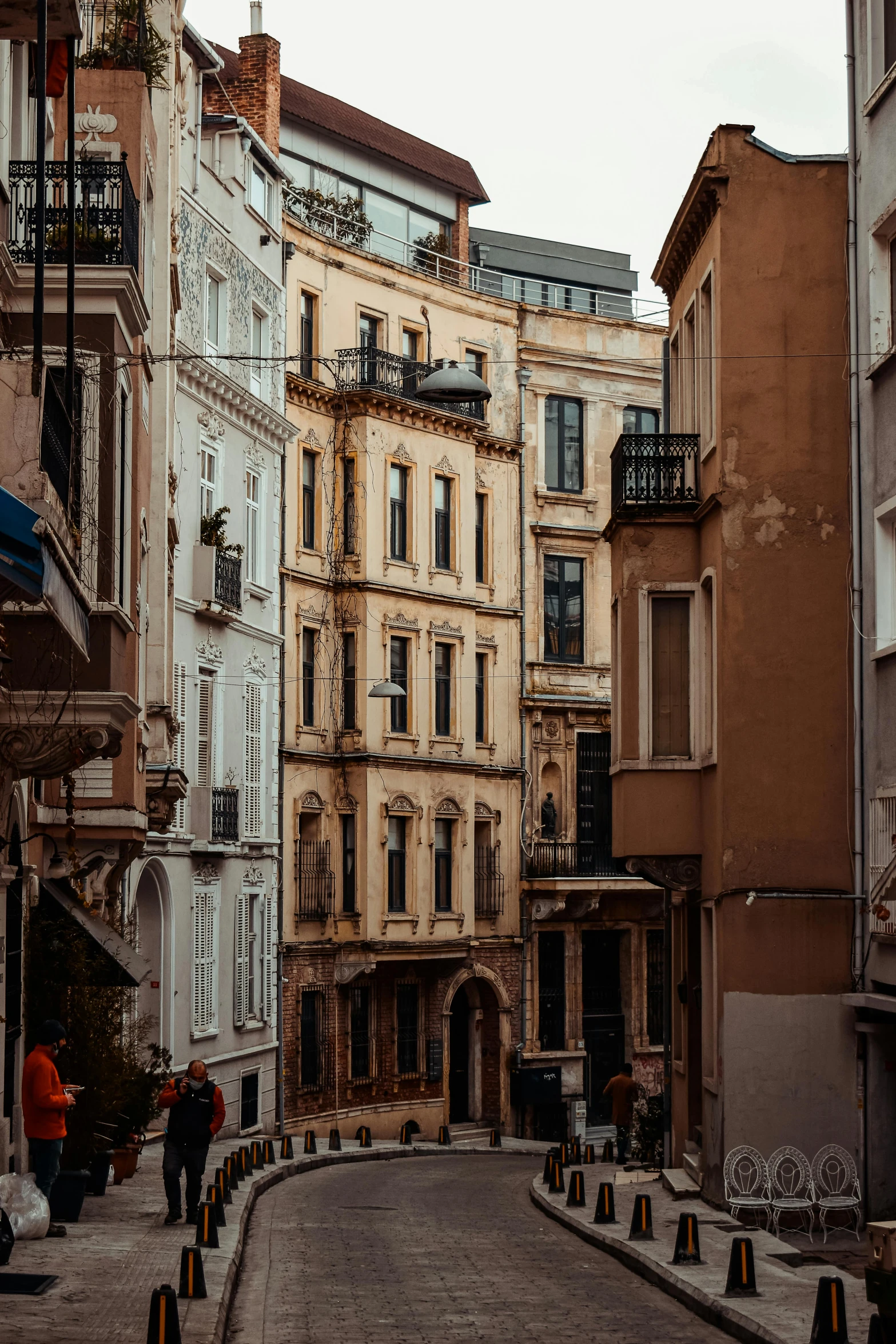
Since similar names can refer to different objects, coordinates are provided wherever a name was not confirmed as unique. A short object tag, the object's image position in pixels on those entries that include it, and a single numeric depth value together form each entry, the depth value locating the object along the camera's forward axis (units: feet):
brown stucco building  69.36
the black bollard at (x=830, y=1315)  39.58
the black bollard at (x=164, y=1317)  37.11
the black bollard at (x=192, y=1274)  45.70
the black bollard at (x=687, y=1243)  53.67
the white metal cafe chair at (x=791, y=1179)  67.36
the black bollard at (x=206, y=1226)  53.93
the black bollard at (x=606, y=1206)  65.67
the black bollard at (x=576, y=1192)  72.54
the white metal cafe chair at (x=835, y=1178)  67.15
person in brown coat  104.99
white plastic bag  51.24
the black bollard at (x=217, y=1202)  61.41
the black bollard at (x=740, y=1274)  47.65
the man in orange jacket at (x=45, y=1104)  53.36
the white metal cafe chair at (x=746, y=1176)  67.97
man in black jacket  59.36
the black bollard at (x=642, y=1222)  59.16
